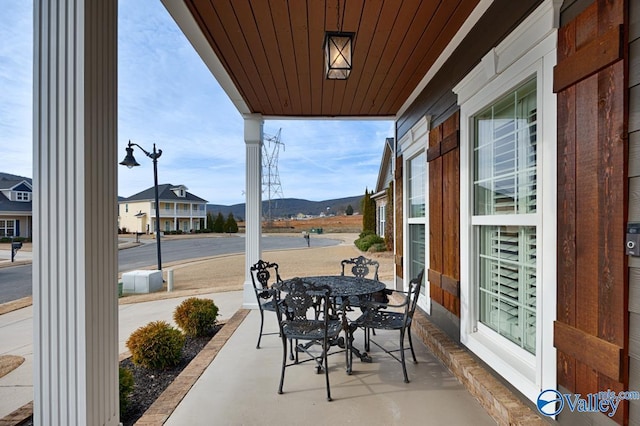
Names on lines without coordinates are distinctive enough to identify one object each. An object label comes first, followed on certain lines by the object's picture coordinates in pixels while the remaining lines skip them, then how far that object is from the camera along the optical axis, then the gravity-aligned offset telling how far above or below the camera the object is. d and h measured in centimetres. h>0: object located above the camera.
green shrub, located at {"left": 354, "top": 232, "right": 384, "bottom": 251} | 1455 -126
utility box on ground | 772 -159
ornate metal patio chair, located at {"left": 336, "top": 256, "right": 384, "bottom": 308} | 419 -68
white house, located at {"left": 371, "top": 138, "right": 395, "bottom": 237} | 1522 +138
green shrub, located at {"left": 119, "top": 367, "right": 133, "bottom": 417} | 221 -117
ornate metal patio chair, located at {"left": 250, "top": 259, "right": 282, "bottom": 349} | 346 -82
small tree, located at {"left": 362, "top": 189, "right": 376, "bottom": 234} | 1833 -4
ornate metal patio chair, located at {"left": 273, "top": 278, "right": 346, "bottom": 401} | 251 -85
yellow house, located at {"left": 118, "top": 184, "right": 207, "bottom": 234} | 3700 +33
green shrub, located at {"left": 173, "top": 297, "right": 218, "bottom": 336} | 377 -118
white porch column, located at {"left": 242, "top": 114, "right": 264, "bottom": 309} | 500 +22
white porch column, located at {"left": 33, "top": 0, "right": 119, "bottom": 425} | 133 -1
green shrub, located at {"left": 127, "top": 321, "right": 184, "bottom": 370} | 292 -118
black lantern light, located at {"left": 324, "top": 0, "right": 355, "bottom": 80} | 233 +115
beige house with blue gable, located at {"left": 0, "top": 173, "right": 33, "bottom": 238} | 2114 +52
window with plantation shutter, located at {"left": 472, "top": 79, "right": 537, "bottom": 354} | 202 +0
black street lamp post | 800 +130
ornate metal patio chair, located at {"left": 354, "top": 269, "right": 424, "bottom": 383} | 271 -93
